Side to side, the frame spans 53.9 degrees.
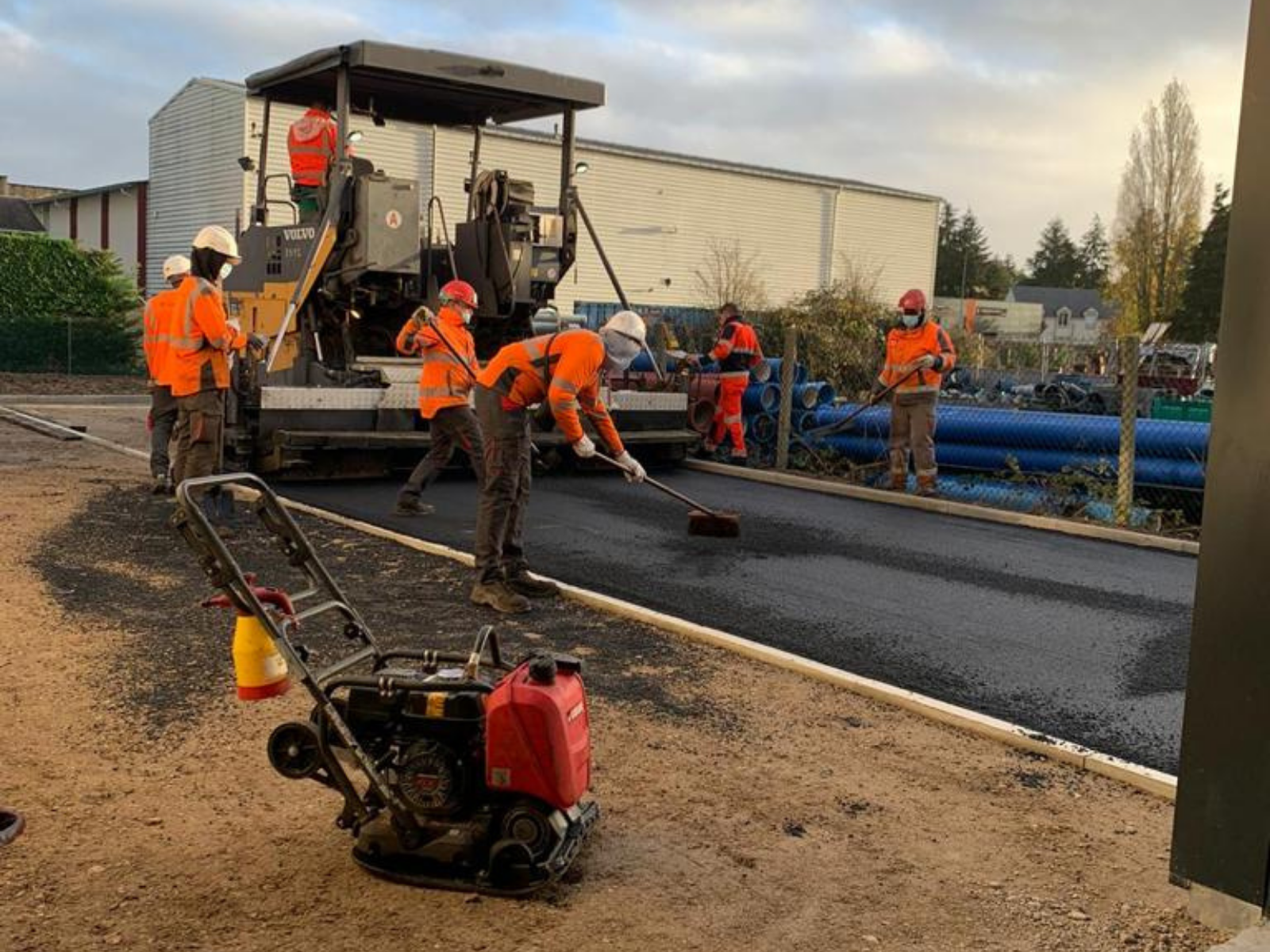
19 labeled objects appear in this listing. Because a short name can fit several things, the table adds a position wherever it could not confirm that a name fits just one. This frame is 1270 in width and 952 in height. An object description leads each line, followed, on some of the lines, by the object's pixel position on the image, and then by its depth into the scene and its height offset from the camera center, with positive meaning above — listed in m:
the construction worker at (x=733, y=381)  12.75 -0.22
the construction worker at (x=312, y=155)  10.67 +1.55
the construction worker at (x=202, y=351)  7.70 -0.14
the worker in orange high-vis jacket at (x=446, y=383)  8.91 -0.28
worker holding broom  5.83 -0.33
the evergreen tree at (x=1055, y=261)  97.50 +9.32
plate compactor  3.25 -1.09
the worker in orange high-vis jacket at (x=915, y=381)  10.84 -0.10
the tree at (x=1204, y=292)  51.53 +3.93
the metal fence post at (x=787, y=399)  12.27 -0.36
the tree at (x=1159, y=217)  58.22 +7.85
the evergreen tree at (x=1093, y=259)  96.00 +9.68
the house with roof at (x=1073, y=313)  48.97 +3.44
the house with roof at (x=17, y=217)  40.81 +3.38
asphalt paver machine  9.98 +0.63
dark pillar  2.88 -0.51
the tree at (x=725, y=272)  33.25 +2.45
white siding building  28.81 +4.09
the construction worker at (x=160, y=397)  9.05 -0.55
